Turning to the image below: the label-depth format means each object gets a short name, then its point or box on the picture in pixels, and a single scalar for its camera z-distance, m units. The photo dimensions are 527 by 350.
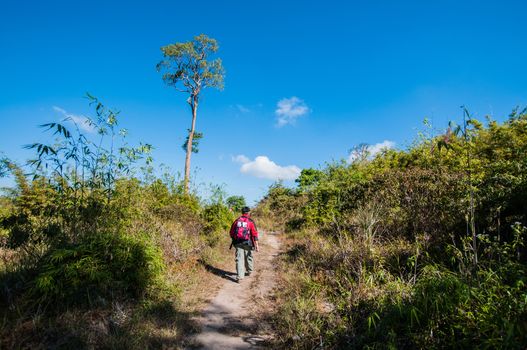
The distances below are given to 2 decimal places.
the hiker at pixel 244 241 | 7.91
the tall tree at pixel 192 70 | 23.23
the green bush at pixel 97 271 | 4.47
